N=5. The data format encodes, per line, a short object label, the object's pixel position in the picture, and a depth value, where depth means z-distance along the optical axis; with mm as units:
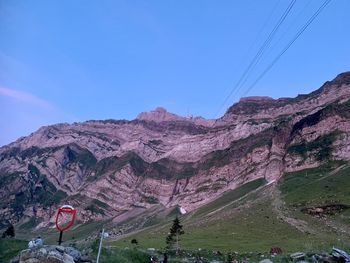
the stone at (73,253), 28350
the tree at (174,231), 69562
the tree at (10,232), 92200
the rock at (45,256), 24188
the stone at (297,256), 40594
